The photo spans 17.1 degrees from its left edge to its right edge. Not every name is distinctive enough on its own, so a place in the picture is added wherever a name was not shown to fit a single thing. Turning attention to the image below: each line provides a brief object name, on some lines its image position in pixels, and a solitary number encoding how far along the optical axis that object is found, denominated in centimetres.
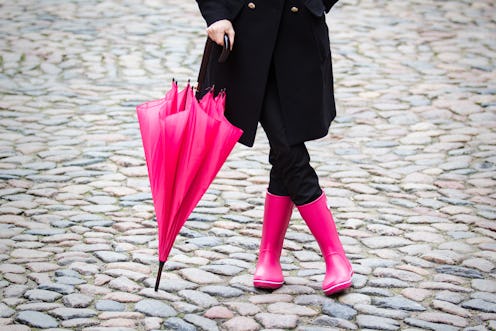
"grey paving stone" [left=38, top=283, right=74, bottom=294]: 737
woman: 689
